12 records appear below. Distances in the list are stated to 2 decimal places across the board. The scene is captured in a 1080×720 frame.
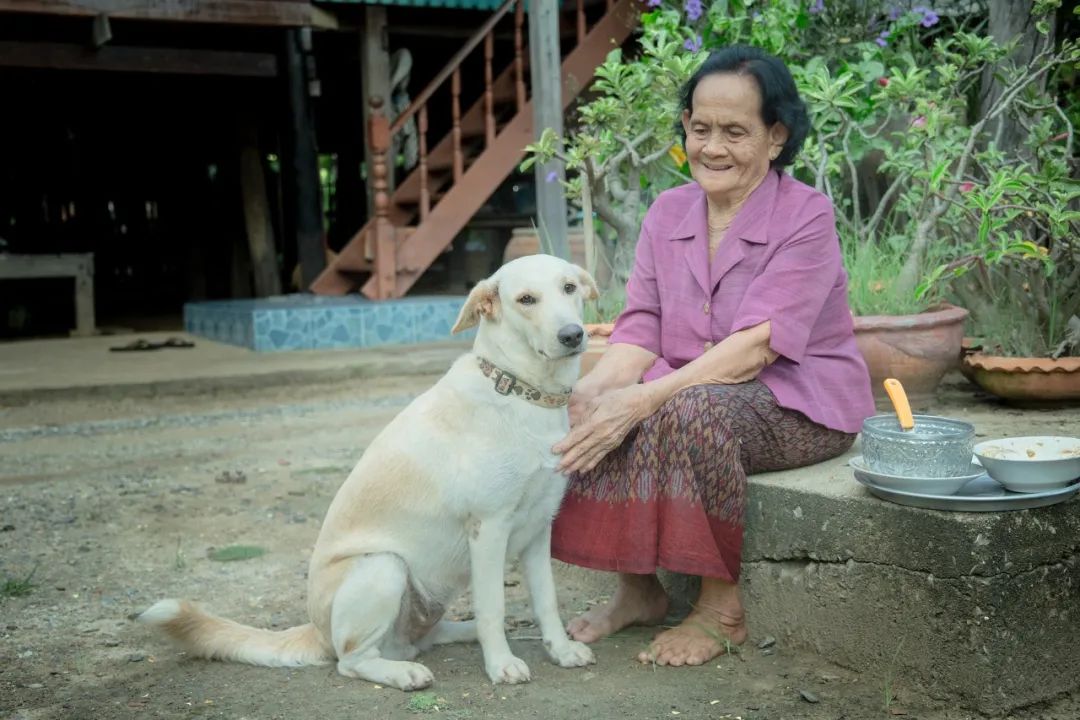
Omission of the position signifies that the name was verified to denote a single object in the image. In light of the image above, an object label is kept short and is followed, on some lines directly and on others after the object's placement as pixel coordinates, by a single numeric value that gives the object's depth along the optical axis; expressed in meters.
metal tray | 2.85
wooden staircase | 10.30
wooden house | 10.29
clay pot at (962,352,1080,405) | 4.62
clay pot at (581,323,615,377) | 5.08
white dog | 3.12
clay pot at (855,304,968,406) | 4.63
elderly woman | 3.26
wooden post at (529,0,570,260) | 8.09
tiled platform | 9.61
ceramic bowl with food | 2.85
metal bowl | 2.91
